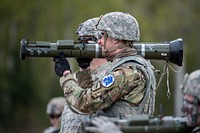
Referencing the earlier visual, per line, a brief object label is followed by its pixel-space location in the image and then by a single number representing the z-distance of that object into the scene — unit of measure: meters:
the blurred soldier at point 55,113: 16.63
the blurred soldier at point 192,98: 9.23
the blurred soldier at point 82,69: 11.01
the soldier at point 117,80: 10.53
